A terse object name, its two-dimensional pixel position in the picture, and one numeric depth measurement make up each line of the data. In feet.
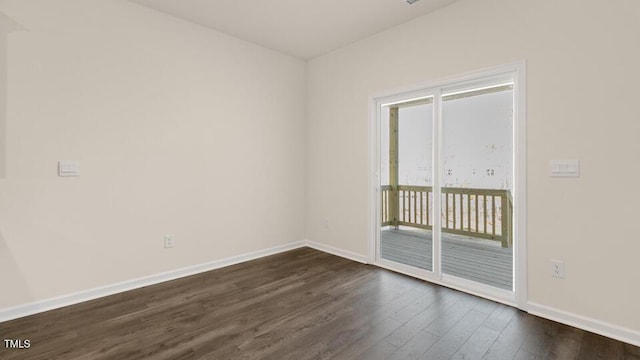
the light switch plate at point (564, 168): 7.54
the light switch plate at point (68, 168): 8.61
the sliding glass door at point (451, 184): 9.36
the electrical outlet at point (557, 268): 7.80
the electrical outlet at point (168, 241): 10.71
